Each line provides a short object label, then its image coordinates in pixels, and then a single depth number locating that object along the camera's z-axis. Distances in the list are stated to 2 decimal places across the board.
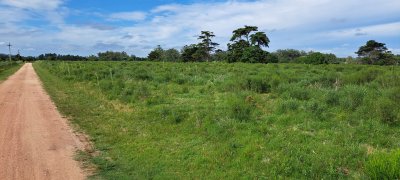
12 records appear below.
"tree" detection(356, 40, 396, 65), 59.32
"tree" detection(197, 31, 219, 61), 84.62
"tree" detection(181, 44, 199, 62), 86.12
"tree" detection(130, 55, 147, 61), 112.75
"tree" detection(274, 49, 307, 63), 106.64
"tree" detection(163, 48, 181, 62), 101.56
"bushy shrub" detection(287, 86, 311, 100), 13.32
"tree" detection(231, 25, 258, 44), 73.54
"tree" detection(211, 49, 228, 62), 87.61
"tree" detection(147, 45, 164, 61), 105.96
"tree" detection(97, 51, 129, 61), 131.52
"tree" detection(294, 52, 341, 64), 59.94
